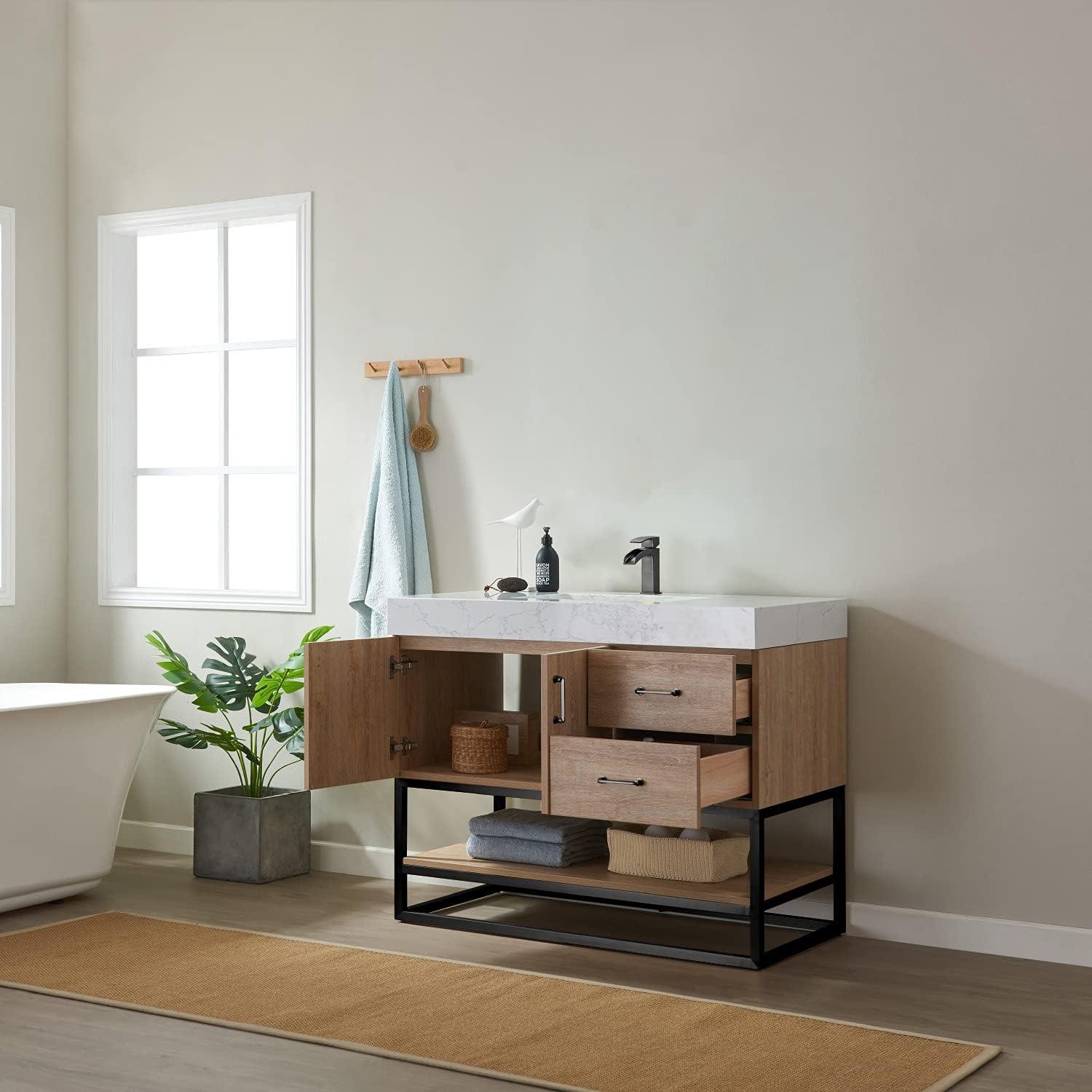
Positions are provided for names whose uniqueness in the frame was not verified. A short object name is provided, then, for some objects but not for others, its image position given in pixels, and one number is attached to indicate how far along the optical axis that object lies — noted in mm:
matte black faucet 3922
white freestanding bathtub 3967
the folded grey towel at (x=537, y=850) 3770
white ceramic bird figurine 4105
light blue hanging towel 4379
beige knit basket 3584
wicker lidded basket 3896
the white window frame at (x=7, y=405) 5027
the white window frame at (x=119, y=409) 5012
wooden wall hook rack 4422
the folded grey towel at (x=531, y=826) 3789
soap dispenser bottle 4035
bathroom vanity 3420
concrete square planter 4438
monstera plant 4508
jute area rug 2803
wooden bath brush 4457
